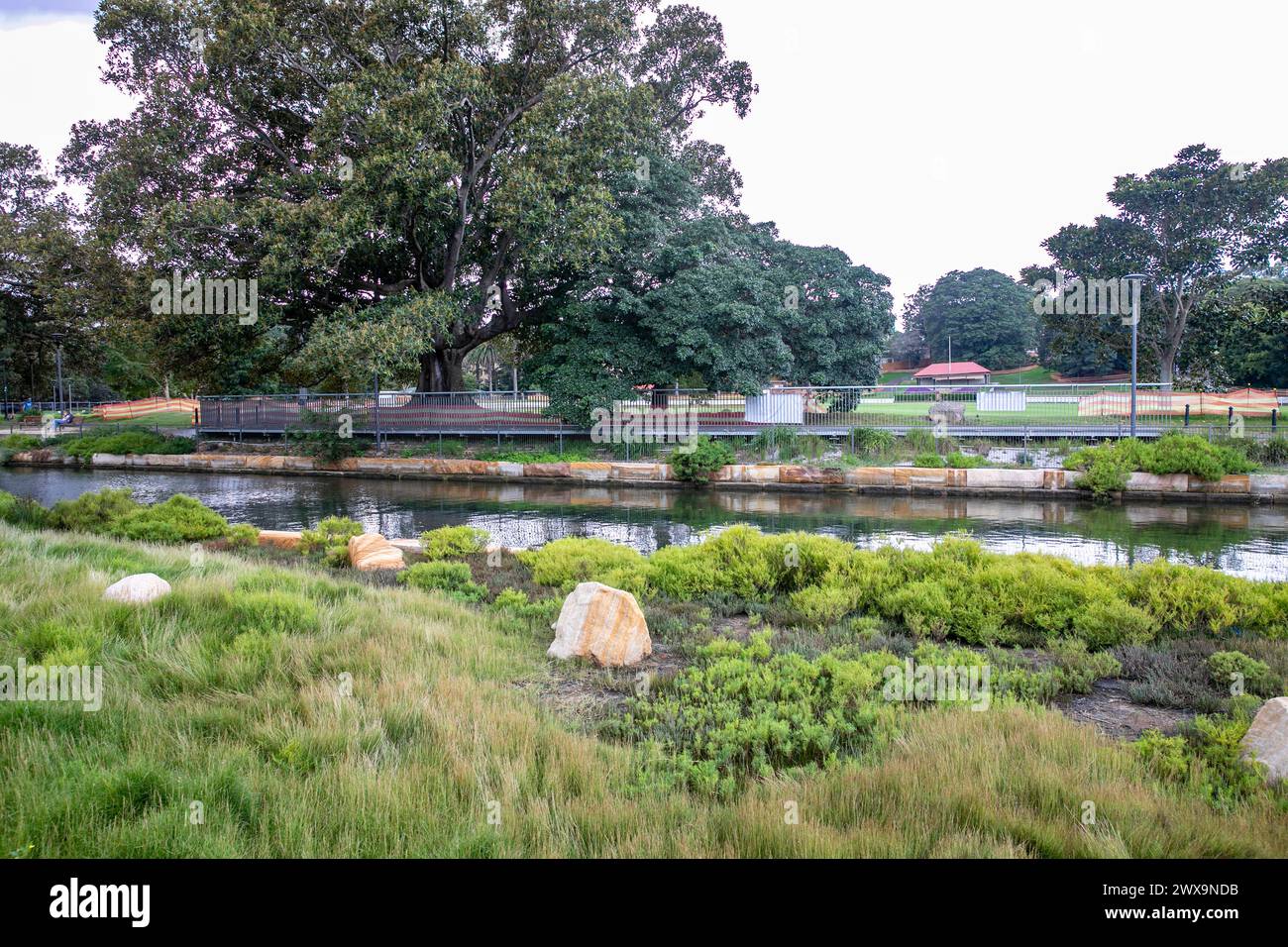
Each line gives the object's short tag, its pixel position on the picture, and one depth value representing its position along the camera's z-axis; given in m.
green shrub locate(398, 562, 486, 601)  7.57
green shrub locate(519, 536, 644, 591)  7.78
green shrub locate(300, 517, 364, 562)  9.69
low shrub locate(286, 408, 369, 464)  24.20
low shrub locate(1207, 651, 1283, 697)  4.56
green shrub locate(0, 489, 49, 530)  11.24
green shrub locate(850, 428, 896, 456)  20.38
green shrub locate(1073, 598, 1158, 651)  5.66
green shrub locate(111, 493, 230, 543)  10.32
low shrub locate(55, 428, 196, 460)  27.17
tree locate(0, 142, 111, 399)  21.44
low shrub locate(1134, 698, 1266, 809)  3.26
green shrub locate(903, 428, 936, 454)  19.80
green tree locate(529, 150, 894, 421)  21.70
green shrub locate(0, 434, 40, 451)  29.20
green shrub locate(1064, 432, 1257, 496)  15.66
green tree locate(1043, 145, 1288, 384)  27.81
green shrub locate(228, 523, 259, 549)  10.19
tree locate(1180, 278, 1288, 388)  29.77
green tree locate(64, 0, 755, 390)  19.02
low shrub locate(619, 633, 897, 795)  3.64
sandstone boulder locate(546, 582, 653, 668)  5.43
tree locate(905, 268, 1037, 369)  73.31
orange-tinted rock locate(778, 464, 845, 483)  18.58
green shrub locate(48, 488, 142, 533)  10.91
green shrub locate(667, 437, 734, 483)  19.33
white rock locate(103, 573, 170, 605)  5.88
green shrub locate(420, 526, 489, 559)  9.25
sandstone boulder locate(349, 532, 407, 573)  8.80
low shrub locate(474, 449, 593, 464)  21.64
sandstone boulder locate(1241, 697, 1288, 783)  3.33
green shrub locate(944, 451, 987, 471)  18.18
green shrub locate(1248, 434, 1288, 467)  17.14
